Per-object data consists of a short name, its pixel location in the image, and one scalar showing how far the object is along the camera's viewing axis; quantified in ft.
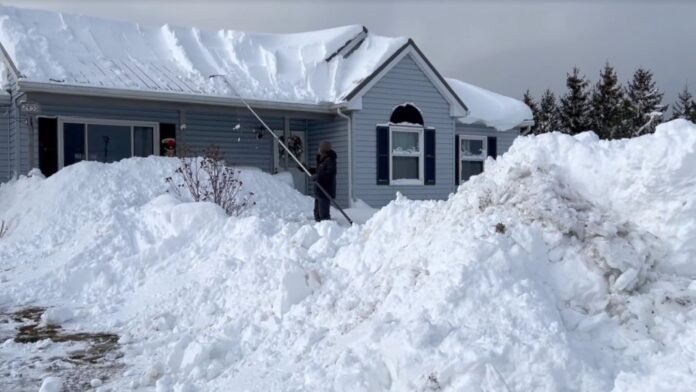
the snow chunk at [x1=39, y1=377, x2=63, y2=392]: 14.92
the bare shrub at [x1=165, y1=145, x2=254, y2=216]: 35.24
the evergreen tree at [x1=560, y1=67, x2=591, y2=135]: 127.03
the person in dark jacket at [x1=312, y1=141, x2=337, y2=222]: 37.27
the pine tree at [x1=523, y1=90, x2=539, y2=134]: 138.97
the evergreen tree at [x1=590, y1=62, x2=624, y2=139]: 126.11
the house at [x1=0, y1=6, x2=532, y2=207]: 43.62
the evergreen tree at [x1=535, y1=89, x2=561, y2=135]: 130.41
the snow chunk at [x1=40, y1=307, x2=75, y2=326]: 21.42
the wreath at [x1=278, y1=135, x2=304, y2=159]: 53.72
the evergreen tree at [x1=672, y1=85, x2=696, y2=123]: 147.39
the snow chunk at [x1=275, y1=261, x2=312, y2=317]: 18.88
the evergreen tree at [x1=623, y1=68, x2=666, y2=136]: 124.77
